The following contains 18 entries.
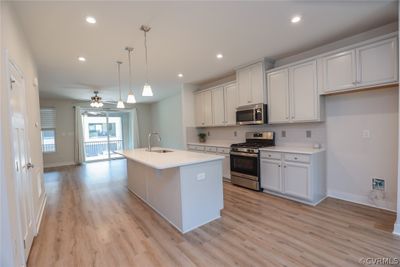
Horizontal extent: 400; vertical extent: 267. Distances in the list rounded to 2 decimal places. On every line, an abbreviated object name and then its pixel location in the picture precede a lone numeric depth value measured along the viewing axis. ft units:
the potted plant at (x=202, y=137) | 19.29
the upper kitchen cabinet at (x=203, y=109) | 17.42
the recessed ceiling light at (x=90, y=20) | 7.51
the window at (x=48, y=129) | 24.49
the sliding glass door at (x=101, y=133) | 27.43
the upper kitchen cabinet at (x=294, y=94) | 10.66
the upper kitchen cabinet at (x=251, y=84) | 12.86
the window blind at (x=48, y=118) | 24.42
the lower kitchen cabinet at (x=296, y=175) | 10.19
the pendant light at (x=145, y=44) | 8.36
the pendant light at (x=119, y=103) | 12.68
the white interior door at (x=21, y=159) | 6.37
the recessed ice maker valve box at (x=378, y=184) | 9.43
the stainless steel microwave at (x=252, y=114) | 12.76
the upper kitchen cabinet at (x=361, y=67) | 8.19
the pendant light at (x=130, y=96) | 10.33
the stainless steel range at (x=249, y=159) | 12.48
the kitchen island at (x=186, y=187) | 8.18
